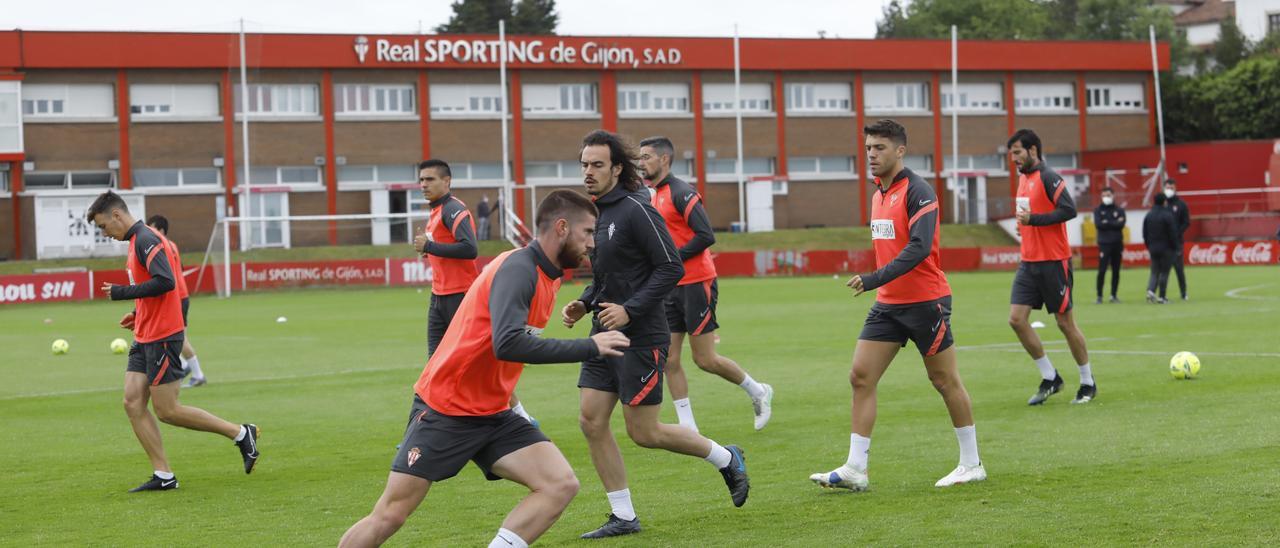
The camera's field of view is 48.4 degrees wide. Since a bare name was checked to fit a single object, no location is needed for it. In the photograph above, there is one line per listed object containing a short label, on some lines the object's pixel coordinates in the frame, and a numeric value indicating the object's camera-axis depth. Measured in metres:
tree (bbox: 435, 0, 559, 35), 95.38
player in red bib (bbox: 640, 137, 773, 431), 11.30
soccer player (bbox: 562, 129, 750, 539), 8.33
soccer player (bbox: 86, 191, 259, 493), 10.38
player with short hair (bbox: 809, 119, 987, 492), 9.29
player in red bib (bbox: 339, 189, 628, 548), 6.29
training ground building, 58.69
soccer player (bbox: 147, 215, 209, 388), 17.70
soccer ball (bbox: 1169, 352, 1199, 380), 14.70
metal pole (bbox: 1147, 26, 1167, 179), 67.69
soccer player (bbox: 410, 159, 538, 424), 12.59
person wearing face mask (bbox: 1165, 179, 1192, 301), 28.86
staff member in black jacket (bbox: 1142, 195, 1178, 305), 28.47
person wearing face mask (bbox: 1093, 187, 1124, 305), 28.75
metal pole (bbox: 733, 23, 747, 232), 64.19
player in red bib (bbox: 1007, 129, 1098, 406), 13.41
